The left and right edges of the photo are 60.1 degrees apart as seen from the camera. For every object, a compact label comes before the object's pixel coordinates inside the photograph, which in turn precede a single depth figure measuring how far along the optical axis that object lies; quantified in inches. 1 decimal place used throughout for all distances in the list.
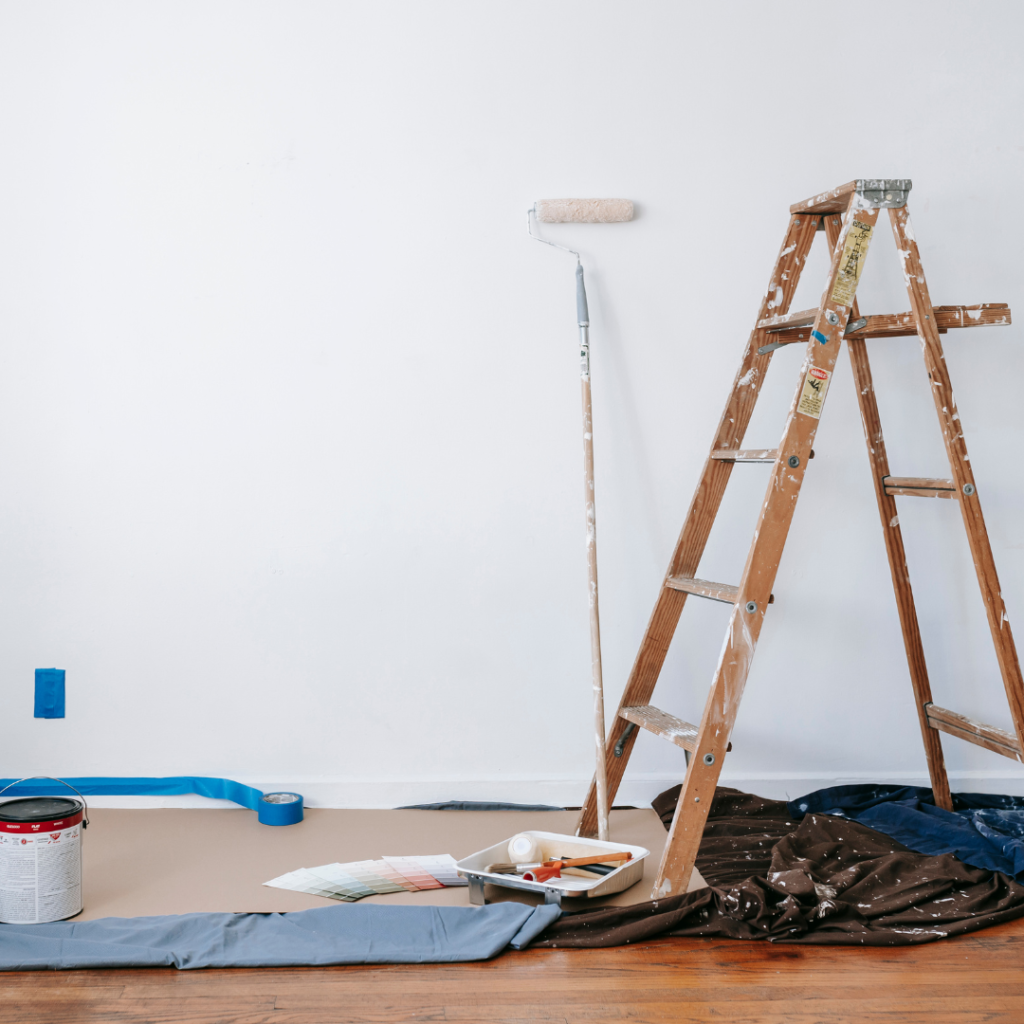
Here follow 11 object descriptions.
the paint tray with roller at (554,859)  66.4
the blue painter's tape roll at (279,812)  85.7
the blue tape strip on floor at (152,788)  89.7
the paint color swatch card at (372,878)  70.4
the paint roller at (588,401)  80.1
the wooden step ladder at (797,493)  67.9
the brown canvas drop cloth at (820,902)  63.1
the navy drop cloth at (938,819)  74.9
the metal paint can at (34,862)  62.6
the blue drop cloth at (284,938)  58.4
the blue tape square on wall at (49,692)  90.1
